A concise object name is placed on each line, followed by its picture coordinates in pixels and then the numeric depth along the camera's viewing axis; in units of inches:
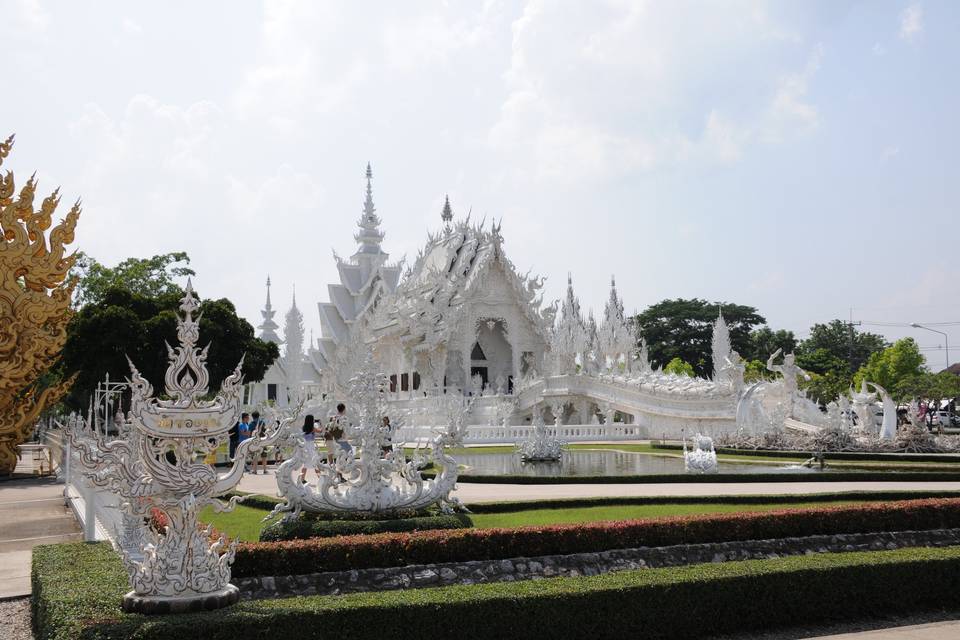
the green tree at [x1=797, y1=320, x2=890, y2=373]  2837.1
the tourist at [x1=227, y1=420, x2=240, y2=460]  729.8
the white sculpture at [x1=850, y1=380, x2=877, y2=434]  981.8
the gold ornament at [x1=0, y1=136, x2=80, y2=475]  807.1
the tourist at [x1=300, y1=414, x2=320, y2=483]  681.6
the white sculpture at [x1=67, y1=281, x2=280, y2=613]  244.2
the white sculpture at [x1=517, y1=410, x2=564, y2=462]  820.6
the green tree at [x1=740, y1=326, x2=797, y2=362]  2669.8
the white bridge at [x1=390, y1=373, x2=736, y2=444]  1087.9
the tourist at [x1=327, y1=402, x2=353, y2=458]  549.7
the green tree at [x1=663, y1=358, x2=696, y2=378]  2354.6
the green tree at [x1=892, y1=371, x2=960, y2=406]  1813.5
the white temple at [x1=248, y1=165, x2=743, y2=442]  1160.2
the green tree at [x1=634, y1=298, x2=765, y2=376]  2652.6
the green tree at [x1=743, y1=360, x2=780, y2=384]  2076.3
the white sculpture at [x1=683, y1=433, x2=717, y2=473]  658.2
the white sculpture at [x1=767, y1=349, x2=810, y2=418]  1024.2
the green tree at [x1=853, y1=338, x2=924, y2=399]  2080.5
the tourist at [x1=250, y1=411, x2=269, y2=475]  768.2
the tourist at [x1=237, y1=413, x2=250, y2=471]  727.7
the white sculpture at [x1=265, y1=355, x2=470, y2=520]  369.4
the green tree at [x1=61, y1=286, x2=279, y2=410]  1168.8
